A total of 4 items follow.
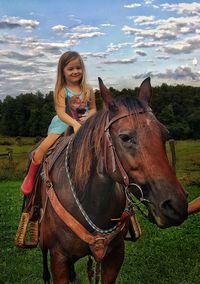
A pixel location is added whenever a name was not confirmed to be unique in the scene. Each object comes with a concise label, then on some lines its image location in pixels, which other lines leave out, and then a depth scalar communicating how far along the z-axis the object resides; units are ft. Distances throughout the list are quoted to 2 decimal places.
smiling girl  9.28
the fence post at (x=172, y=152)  40.24
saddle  9.12
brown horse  5.94
